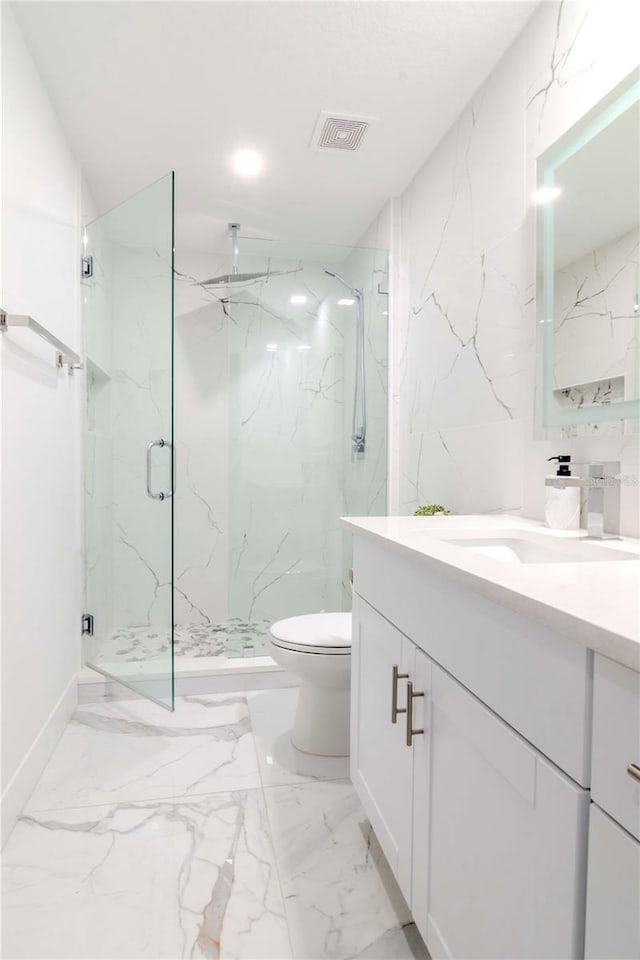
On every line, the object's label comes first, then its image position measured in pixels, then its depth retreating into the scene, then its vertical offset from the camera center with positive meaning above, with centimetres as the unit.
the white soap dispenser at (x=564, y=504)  139 -8
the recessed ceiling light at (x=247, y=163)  240 +132
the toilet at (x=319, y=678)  188 -69
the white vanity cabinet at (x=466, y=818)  63 -50
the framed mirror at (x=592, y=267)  124 +49
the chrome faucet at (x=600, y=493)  127 -5
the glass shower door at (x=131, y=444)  223 +11
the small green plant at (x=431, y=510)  199 -13
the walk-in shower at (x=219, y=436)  231 +17
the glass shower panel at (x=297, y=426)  287 +23
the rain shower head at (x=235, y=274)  286 +101
